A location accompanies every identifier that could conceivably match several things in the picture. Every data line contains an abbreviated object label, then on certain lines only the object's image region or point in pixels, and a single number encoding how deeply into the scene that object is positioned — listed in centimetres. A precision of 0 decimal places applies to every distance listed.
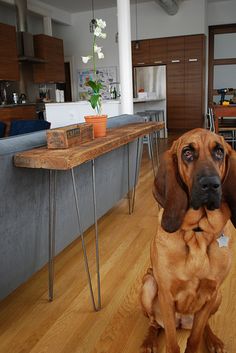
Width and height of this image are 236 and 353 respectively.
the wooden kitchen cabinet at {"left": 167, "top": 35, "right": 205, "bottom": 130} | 788
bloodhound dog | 103
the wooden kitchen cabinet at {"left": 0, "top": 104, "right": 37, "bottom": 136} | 629
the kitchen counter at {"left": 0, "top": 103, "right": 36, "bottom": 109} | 631
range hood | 662
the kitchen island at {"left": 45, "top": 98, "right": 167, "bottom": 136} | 422
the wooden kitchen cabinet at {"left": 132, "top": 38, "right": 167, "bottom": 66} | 809
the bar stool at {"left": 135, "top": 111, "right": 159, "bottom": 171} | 654
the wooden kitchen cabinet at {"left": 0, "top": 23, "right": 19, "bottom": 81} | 625
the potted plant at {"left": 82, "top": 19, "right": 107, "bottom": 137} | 207
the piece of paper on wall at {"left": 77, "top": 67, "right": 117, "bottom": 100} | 871
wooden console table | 146
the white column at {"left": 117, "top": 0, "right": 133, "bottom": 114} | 398
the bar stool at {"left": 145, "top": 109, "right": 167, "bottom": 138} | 688
